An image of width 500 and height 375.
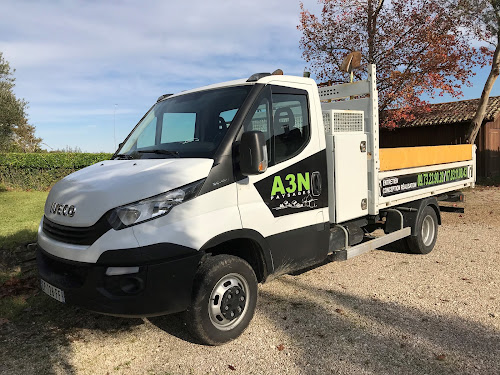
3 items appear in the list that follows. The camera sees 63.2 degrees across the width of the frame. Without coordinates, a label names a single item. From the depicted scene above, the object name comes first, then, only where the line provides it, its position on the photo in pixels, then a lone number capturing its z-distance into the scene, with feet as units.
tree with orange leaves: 48.98
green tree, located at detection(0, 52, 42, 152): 45.06
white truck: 10.60
